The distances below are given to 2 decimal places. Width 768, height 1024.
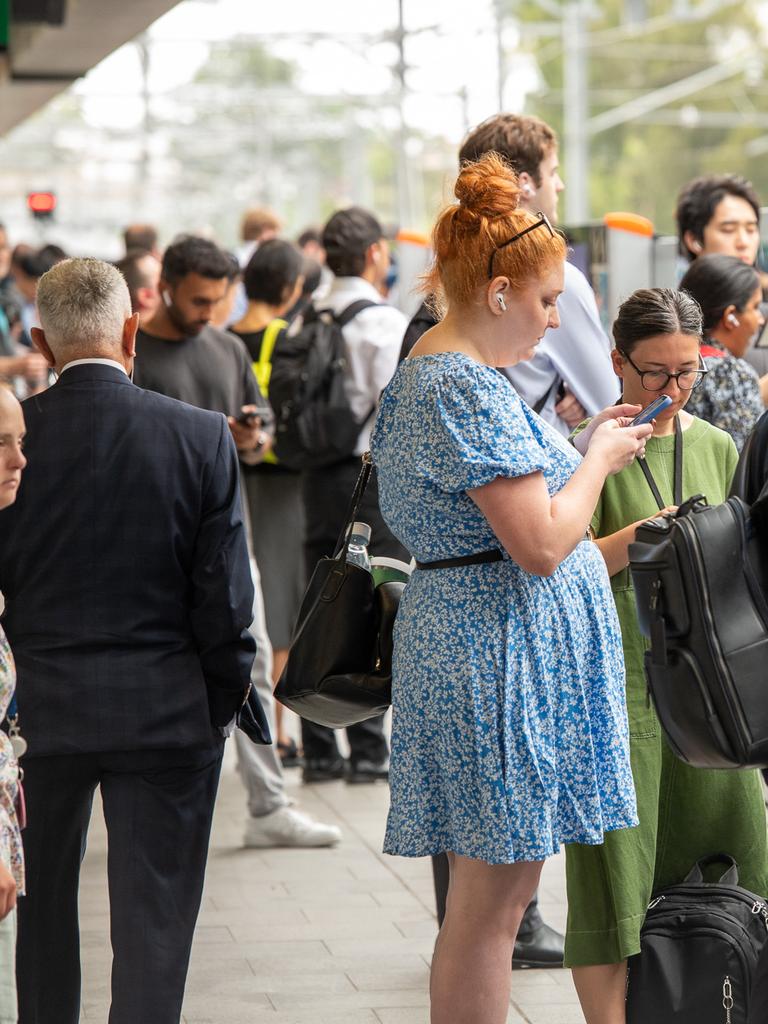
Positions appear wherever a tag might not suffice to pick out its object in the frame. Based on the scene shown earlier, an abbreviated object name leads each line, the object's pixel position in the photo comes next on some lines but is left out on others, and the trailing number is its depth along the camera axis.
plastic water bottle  6.84
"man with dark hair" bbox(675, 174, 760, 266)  12.66
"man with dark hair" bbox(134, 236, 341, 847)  11.40
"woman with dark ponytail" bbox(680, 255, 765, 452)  9.91
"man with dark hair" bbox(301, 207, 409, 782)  13.20
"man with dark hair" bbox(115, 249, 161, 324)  14.41
